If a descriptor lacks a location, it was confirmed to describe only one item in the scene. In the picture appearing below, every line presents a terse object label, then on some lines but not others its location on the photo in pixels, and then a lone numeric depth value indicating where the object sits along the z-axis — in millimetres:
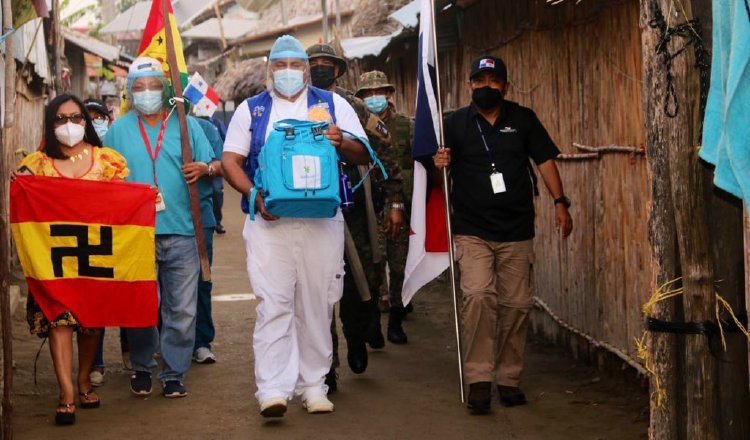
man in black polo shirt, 7539
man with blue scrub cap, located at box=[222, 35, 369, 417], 7238
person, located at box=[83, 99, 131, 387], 8570
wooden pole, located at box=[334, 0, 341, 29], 22508
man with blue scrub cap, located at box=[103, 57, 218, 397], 8078
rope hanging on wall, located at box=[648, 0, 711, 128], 4785
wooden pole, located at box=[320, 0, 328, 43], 21853
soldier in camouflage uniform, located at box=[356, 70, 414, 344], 10238
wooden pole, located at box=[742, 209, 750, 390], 4566
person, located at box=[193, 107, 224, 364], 8867
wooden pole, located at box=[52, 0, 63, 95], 18206
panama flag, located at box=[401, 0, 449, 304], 7766
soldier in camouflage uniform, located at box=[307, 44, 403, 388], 8273
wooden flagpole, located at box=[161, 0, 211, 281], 8156
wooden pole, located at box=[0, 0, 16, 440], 6066
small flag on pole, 11742
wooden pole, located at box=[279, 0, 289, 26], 33750
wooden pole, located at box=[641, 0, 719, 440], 4793
